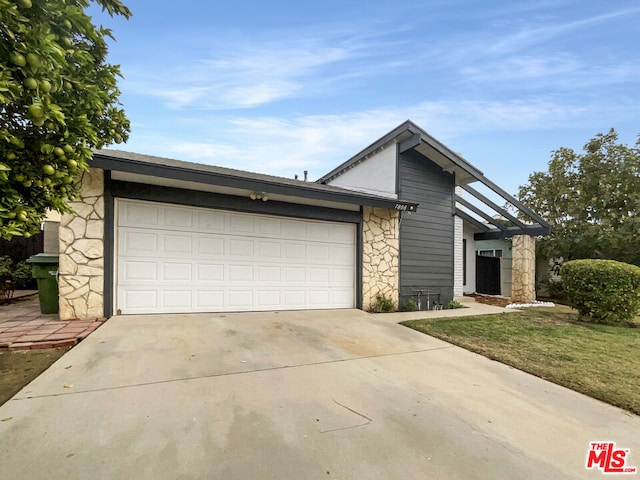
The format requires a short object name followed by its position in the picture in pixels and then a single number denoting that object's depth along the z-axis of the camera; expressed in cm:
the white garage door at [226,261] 541
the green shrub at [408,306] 791
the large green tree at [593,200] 1024
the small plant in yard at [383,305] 745
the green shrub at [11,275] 661
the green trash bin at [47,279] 520
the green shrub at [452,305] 862
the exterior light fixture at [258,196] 606
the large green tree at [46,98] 157
